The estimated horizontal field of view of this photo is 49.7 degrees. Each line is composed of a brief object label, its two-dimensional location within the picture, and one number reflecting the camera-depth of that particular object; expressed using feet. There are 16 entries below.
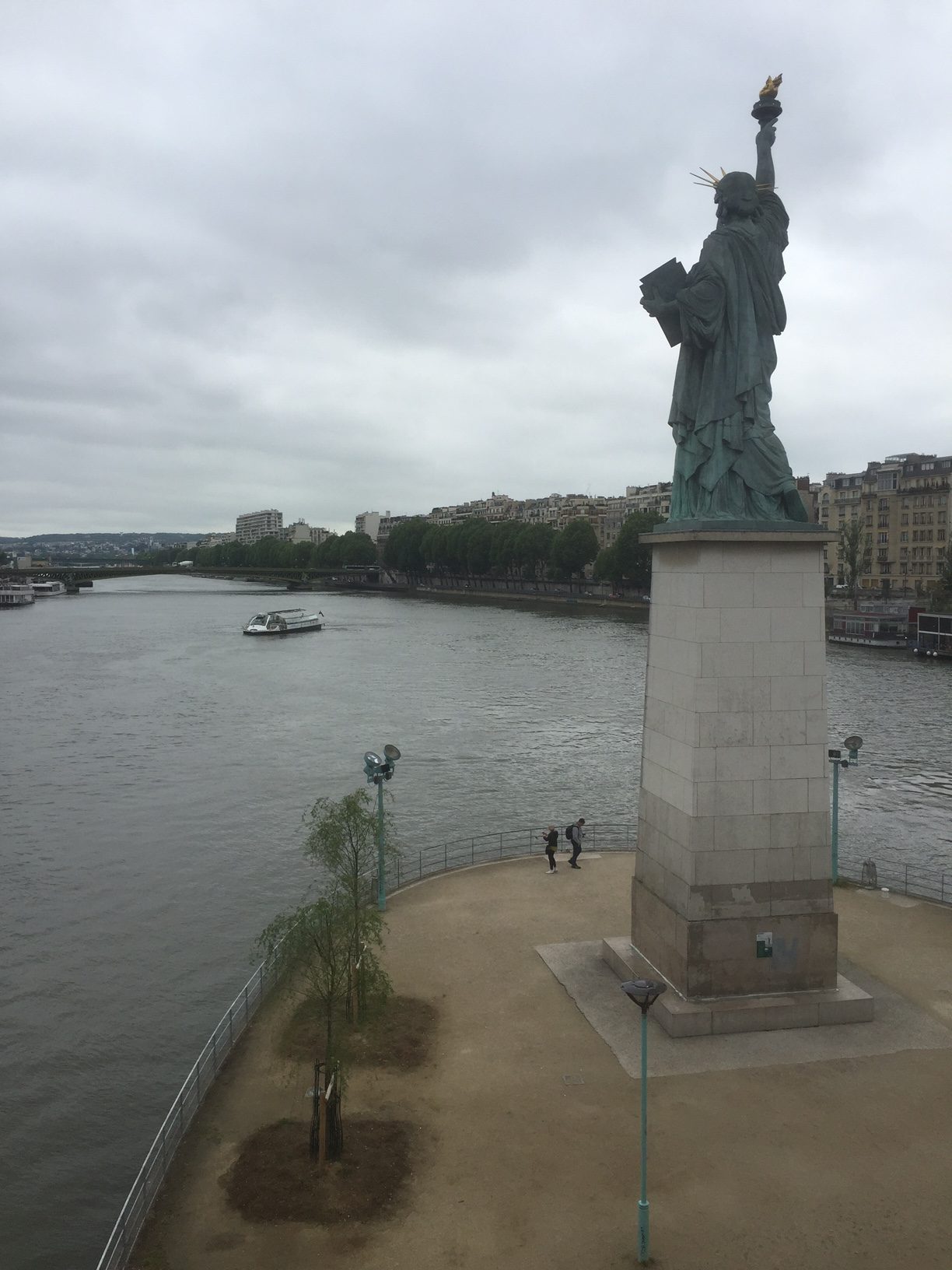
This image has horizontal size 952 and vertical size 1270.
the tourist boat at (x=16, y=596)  472.85
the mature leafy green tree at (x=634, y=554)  428.15
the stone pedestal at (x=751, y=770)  50.08
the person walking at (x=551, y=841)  74.54
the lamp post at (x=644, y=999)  34.45
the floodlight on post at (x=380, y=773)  65.87
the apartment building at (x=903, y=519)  400.47
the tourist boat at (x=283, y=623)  324.80
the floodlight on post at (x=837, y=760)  70.74
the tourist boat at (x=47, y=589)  555.28
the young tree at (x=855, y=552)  368.91
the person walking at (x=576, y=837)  76.33
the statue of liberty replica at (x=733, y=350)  52.01
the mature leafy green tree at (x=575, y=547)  491.72
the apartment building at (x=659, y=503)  594.24
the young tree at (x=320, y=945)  44.14
